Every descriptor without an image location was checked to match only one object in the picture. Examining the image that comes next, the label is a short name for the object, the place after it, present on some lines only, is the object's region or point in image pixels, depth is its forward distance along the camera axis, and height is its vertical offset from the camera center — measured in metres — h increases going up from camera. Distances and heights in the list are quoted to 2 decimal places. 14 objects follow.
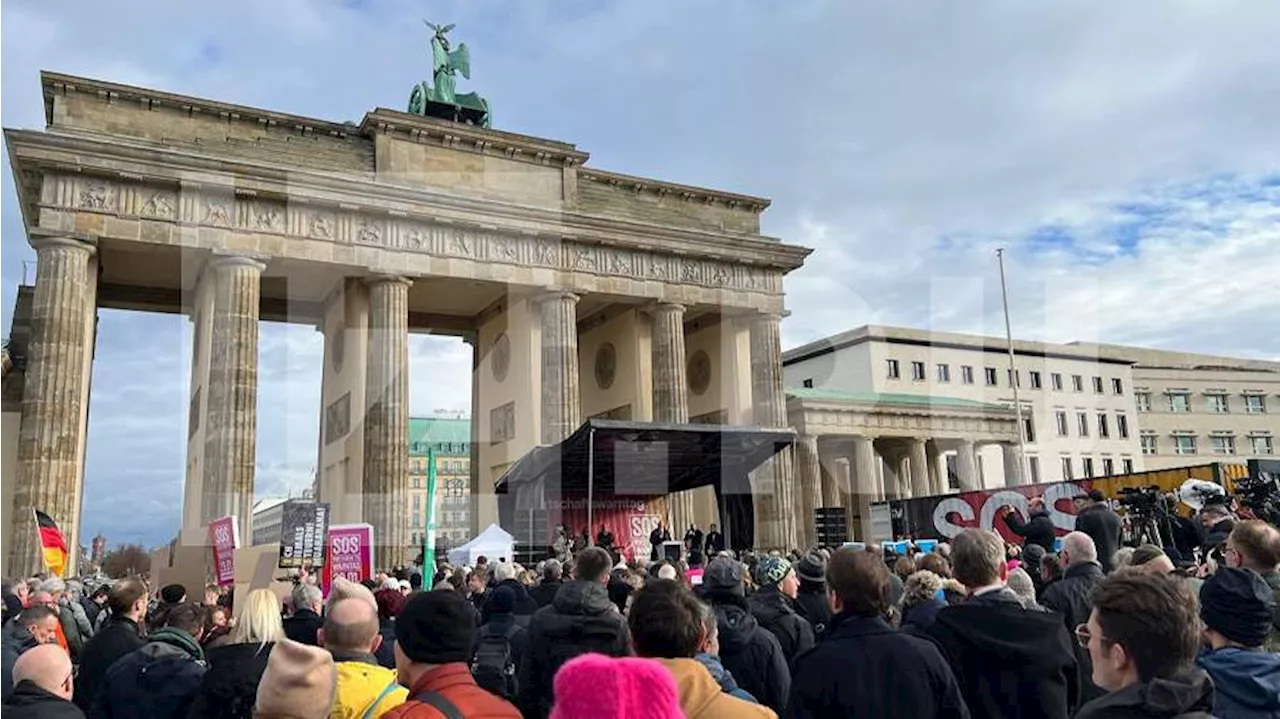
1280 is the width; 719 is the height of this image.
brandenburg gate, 24.39 +7.81
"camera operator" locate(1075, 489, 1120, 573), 7.67 -0.32
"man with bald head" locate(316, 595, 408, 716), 3.35 -0.58
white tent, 21.31 -0.90
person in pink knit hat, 2.01 -0.41
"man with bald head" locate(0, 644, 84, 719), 3.54 -0.65
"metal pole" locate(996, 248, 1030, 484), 43.38 +3.35
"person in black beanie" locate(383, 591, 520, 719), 3.06 -0.49
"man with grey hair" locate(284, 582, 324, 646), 6.17 -0.71
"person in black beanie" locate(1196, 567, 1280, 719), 3.05 -0.56
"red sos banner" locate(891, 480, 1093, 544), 25.25 -0.42
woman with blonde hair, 3.87 -0.66
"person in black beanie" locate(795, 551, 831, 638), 6.21 -0.67
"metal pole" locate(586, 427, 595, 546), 22.32 +1.44
